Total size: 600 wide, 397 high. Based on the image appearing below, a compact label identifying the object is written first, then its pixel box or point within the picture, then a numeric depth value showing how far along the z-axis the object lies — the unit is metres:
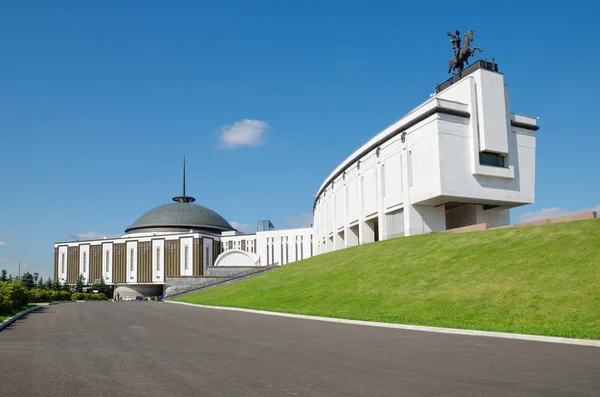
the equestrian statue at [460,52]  48.44
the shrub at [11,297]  26.30
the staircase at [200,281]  56.22
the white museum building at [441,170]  43.72
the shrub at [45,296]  49.47
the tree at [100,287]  97.12
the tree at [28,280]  77.28
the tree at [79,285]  92.88
